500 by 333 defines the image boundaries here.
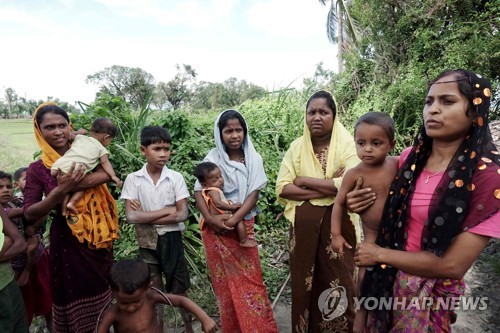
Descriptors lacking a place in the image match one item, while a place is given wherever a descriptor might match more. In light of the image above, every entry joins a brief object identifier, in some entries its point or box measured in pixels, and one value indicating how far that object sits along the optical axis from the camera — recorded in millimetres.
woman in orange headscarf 2201
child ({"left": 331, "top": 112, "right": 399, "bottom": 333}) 1680
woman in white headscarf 2465
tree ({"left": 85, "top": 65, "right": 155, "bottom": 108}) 36175
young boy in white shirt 2471
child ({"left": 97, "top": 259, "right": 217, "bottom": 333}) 1720
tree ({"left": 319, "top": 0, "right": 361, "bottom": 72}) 15621
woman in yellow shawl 2311
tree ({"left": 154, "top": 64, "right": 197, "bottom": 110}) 32188
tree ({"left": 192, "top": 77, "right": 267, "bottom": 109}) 34328
